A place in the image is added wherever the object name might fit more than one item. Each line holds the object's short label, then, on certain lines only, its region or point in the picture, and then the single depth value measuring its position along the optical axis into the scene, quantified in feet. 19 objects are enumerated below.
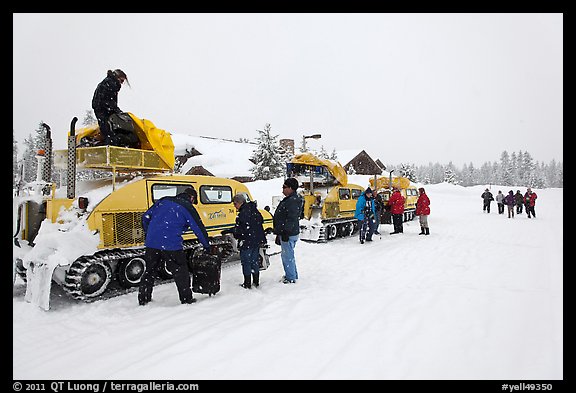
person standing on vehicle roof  20.45
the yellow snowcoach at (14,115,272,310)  17.16
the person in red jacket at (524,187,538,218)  67.36
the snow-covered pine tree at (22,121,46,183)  147.02
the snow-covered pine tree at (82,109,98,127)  155.74
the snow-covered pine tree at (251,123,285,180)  107.76
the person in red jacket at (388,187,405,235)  44.27
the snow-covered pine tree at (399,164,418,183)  170.09
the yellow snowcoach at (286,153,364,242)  38.81
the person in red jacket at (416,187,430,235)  44.27
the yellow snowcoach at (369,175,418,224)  59.15
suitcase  18.71
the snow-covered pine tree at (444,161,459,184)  237.98
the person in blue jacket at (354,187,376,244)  38.34
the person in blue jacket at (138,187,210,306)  17.46
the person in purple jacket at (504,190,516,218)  68.09
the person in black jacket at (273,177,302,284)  21.77
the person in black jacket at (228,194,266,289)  20.39
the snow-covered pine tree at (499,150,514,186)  263.90
